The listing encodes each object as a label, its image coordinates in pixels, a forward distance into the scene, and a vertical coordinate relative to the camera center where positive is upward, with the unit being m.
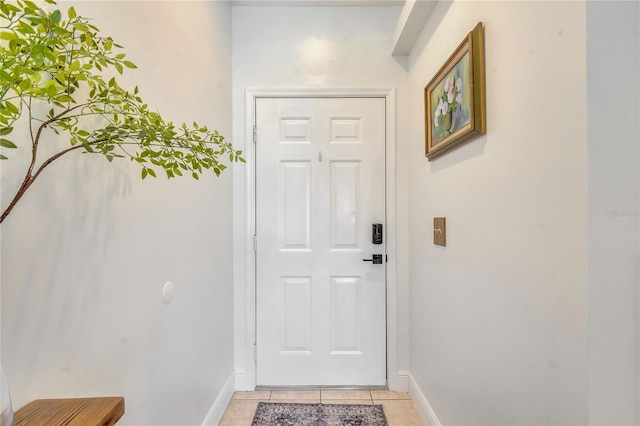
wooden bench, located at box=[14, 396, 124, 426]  0.73 -0.45
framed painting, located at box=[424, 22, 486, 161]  1.26 +0.51
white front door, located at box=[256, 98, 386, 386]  2.29 -0.18
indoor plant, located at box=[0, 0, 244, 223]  0.51 +0.24
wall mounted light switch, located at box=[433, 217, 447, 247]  1.63 -0.07
